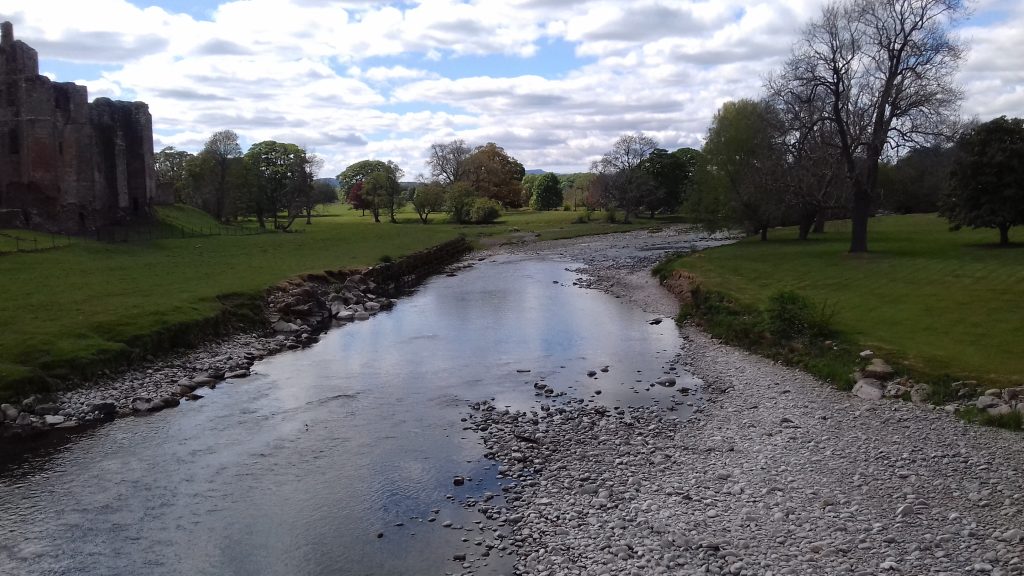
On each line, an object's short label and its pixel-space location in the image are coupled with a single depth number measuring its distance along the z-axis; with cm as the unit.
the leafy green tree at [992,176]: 3778
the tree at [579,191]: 13388
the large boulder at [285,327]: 2847
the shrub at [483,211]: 10006
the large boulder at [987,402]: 1484
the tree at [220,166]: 7669
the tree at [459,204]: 10069
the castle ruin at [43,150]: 4662
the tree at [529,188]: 14054
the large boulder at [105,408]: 1784
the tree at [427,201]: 10106
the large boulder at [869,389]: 1717
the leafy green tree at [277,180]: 8006
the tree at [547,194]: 13312
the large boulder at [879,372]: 1778
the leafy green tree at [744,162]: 4981
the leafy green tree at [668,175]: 10254
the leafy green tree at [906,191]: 6938
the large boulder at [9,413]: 1666
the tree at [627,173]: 9894
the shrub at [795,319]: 2220
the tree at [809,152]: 3812
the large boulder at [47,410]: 1723
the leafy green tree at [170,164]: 9256
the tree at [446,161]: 12512
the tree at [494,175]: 12162
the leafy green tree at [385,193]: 10244
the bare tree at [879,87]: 3472
